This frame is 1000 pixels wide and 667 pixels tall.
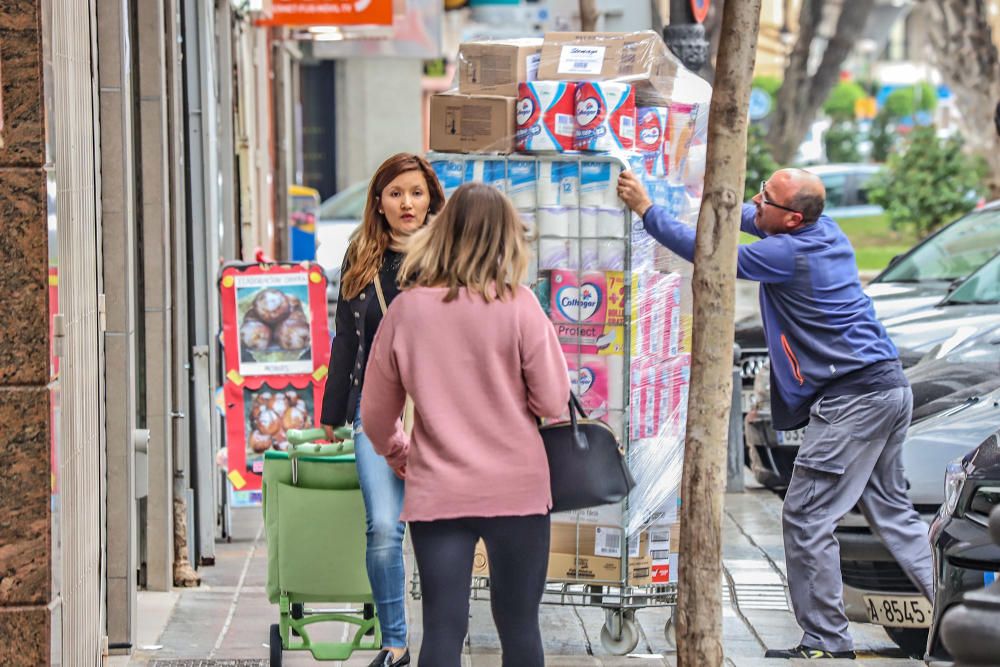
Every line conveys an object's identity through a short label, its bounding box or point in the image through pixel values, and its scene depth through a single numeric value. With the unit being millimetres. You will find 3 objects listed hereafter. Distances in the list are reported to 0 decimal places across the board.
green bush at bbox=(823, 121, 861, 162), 89535
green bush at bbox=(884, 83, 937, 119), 119400
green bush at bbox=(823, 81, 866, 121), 119388
